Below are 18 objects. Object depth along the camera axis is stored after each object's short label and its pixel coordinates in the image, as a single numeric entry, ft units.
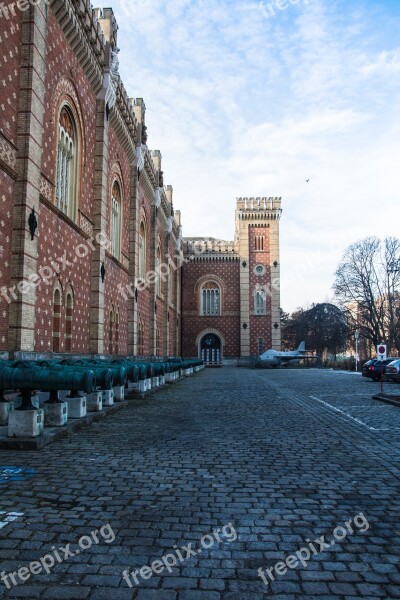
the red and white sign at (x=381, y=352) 53.05
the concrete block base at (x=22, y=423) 22.44
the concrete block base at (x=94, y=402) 33.47
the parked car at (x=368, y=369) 82.43
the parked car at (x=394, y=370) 74.52
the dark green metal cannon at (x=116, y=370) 36.40
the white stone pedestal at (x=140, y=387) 47.38
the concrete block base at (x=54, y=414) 26.22
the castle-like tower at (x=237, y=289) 173.58
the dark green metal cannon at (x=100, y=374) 28.58
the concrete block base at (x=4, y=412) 26.32
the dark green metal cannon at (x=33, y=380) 23.22
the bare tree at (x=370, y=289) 138.00
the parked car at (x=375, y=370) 80.21
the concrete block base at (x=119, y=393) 41.42
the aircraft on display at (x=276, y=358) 162.40
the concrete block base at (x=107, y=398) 37.30
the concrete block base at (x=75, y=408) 29.55
